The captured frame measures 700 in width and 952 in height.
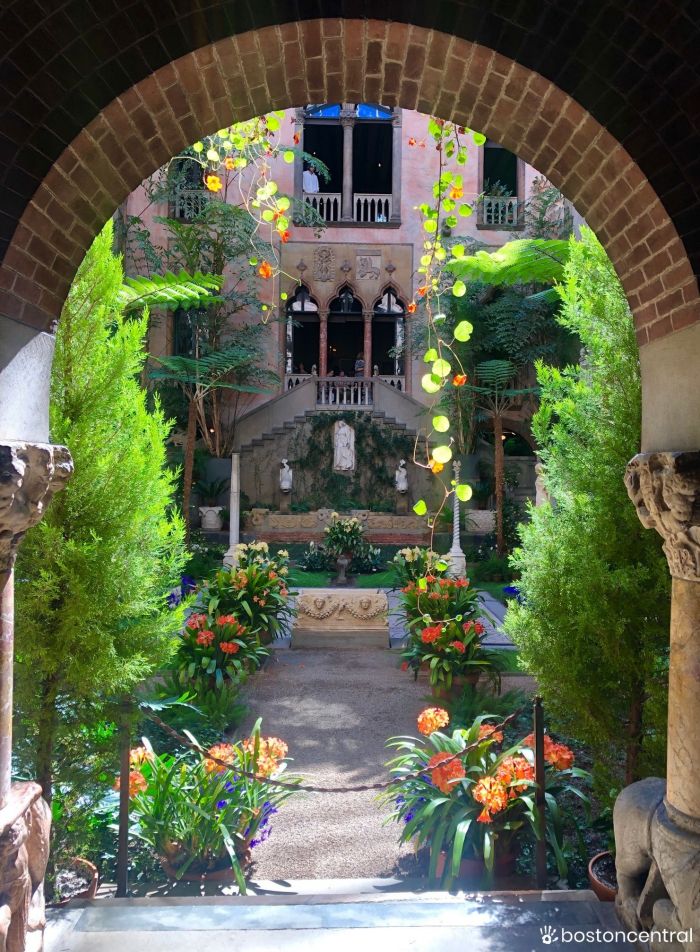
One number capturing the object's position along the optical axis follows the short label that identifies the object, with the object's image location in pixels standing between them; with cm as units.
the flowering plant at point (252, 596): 762
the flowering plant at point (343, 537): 1189
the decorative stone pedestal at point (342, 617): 870
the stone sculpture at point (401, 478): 1622
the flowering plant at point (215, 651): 628
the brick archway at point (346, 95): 251
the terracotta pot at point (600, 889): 300
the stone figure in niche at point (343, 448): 1644
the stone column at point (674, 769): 240
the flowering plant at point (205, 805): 343
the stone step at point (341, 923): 260
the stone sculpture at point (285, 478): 1633
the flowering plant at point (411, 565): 889
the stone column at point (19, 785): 232
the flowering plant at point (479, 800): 337
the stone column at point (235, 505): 1198
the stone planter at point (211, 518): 1507
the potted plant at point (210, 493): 1521
